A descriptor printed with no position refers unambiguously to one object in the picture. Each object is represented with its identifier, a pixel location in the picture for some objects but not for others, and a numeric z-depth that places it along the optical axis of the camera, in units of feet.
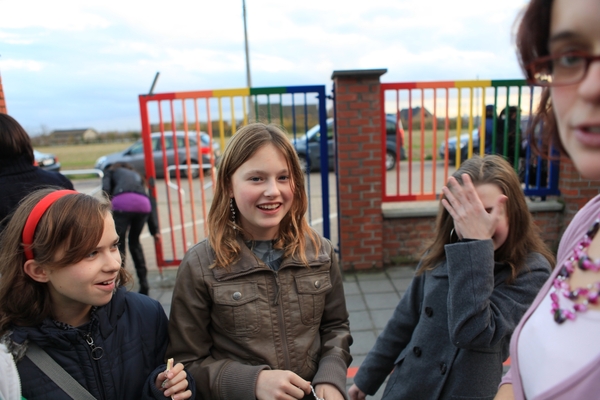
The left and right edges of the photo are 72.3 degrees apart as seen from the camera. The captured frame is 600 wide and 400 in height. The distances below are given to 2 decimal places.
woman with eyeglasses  2.02
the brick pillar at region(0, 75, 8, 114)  12.22
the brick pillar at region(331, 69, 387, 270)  14.20
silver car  35.76
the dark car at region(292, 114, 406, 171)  16.20
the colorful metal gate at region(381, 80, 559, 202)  14.78
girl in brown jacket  4.74
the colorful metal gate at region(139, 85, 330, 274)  14.56
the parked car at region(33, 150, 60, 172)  49.34
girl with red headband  4.20
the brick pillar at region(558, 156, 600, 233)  15.43
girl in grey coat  4.39
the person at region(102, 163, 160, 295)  13.15
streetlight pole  53.04
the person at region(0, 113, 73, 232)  8.31
